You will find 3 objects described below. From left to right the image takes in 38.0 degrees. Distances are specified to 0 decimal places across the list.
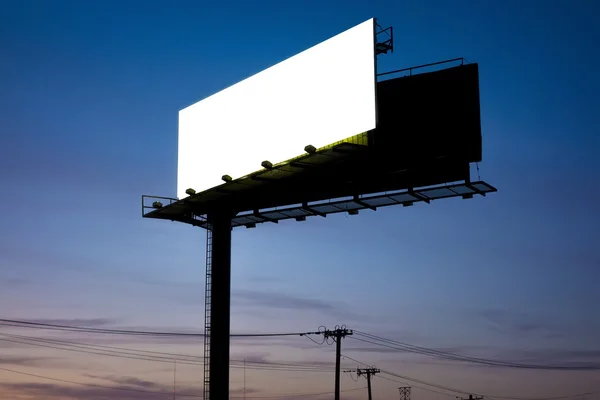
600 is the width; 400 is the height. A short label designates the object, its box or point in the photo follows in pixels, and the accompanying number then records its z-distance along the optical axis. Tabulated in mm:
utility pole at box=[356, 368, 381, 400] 70562
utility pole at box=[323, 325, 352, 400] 52734
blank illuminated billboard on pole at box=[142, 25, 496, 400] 31516
